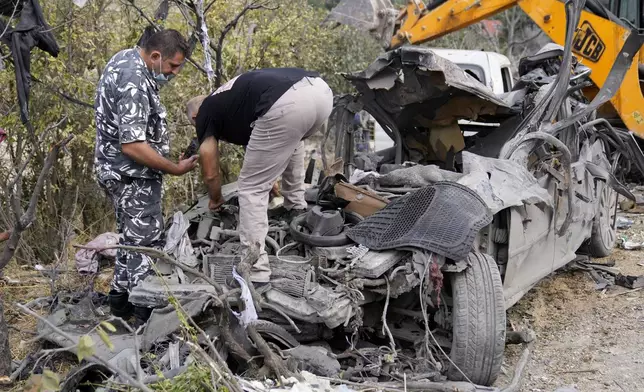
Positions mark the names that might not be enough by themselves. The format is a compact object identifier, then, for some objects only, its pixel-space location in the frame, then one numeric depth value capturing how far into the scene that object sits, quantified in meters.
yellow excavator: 8.38
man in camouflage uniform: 4.22
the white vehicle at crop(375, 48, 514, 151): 9.26
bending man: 4.20
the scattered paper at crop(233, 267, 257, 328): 3.53
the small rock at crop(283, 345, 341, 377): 3.68
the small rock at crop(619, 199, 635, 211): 9.08
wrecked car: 3.83
